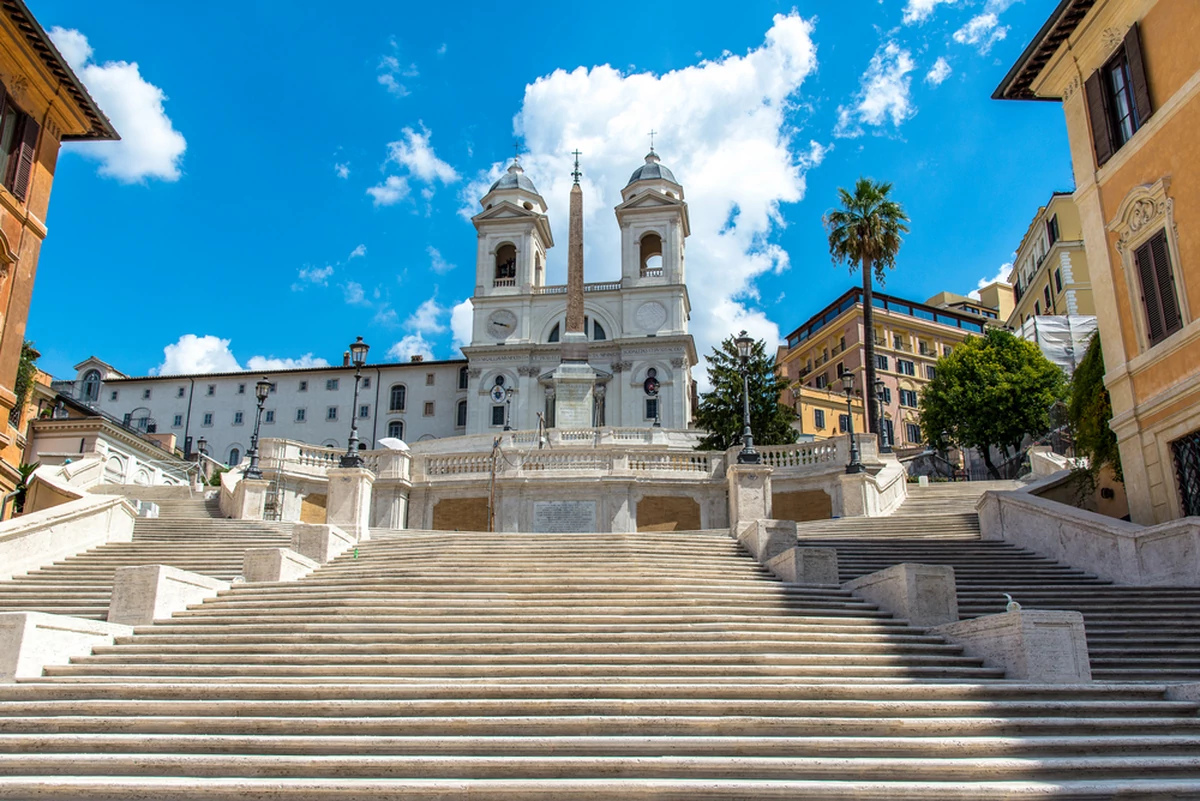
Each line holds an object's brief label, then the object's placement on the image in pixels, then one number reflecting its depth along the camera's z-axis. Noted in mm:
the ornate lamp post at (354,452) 23312
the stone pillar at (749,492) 22141
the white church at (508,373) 72688
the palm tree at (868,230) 45938
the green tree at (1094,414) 20125
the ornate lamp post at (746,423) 22984
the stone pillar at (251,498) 26438
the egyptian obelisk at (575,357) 52281
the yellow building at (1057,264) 57844
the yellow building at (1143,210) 17094
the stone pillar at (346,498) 22516
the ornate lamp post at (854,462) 26281
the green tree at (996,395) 49969
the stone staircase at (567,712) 7961
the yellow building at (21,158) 22641
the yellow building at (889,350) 78812
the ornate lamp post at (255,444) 26770
